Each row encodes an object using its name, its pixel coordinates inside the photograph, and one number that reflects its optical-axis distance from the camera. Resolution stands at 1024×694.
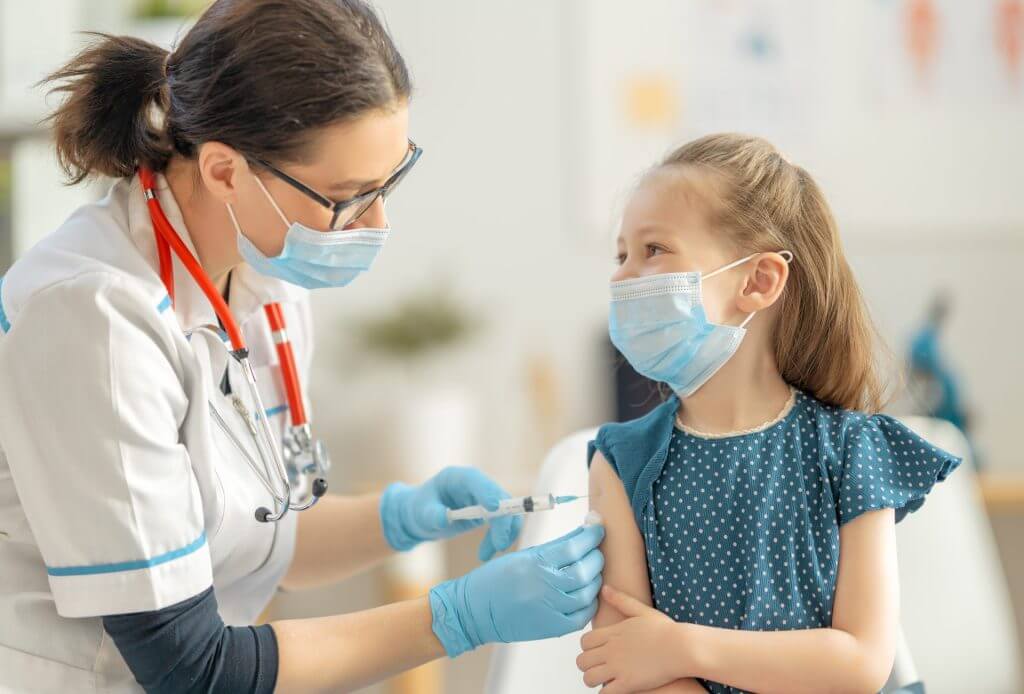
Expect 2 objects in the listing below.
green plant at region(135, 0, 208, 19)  2.61
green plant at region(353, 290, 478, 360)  2.88
